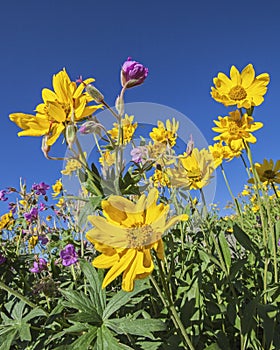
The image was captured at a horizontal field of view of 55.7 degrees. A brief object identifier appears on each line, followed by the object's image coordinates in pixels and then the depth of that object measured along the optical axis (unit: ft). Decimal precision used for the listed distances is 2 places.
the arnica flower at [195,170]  0.91
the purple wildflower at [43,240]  1.46
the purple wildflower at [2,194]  1.65
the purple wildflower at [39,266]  1.24
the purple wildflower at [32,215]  1.46
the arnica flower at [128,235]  0.52
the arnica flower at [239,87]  0.90
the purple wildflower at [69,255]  1.08
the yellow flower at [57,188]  1.87
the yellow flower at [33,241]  1.50
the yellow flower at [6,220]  1.69
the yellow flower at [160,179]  1.16
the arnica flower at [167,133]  1.06
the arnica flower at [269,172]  1.15
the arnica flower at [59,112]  0.57
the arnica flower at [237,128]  0.89
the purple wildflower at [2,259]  1.16
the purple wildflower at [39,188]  1.59
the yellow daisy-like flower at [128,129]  0.88
